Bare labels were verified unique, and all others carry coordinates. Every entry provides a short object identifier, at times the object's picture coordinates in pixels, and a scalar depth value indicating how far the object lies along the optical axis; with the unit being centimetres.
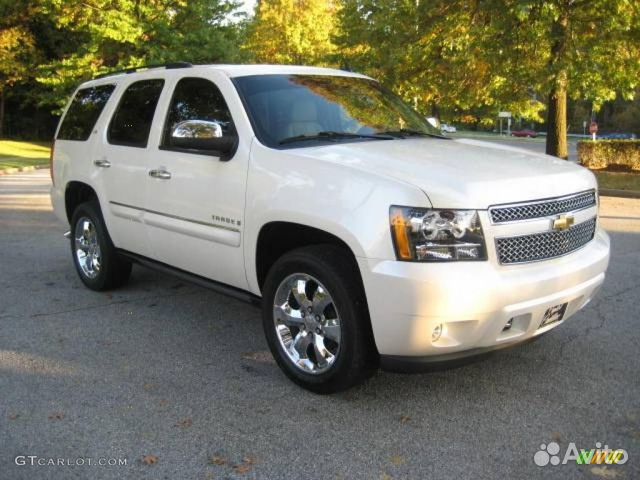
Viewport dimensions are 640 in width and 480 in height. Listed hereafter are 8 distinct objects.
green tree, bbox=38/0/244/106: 2764
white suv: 326
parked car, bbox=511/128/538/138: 7644
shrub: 1783
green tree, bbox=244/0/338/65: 3497
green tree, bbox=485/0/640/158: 1279
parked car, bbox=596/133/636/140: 6027
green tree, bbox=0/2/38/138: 3225
